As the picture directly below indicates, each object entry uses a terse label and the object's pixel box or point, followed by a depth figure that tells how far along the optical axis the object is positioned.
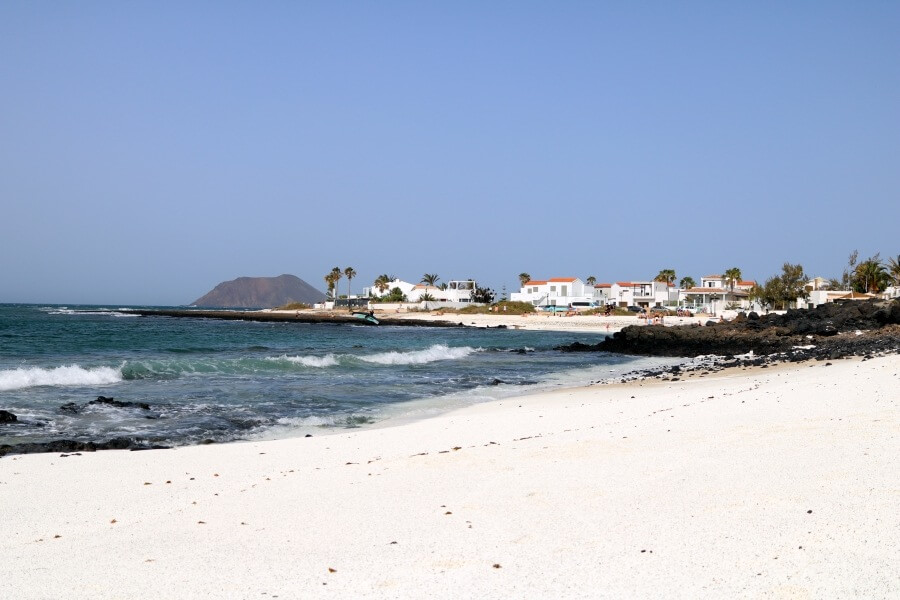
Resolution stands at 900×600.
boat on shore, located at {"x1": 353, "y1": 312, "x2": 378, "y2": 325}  80.84
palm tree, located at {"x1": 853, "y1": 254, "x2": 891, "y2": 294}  81.62
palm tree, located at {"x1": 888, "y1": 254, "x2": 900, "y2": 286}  73.19
